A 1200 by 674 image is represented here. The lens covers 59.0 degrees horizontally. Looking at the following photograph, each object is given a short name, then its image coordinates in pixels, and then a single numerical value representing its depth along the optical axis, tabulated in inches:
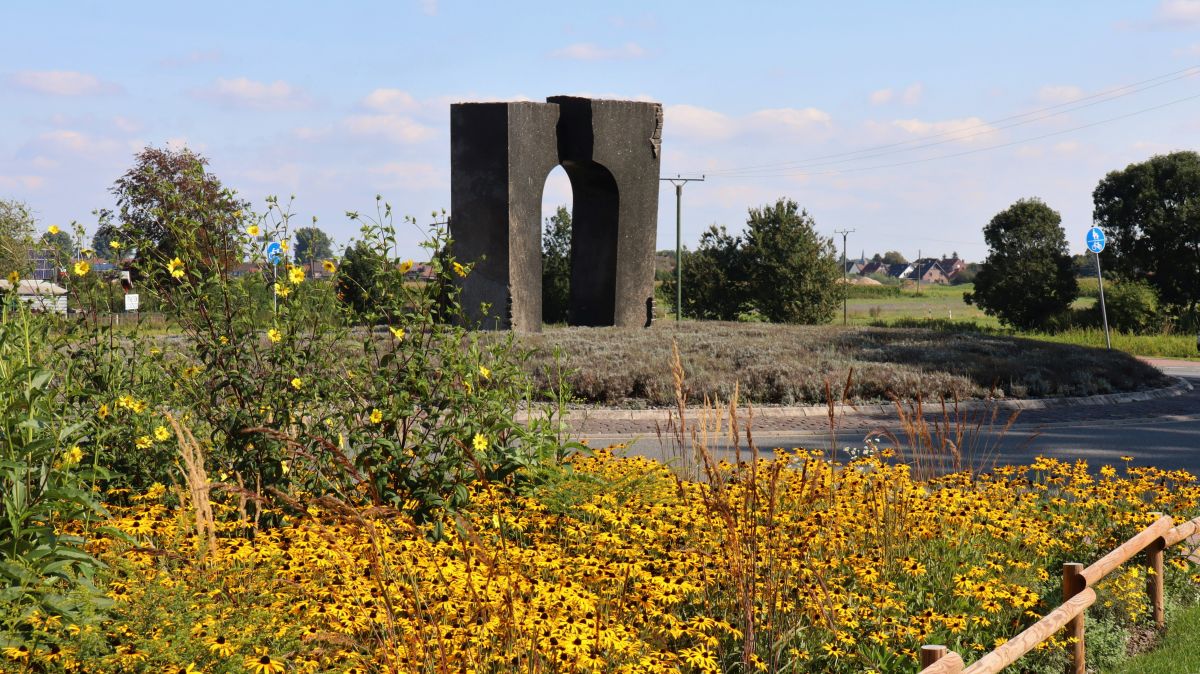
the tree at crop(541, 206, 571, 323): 1239.5
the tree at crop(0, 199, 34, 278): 1412.4
